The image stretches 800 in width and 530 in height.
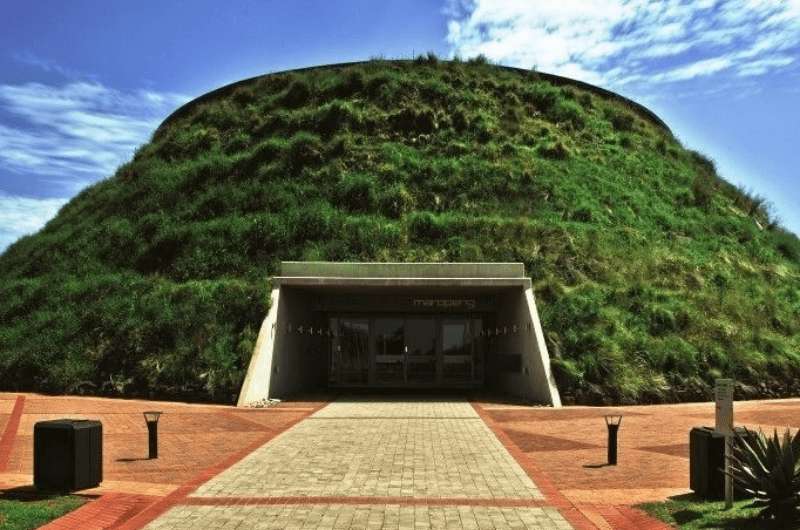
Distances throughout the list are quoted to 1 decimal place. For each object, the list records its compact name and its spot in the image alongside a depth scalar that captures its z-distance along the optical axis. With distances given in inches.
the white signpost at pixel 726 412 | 292.4
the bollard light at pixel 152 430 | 422.7
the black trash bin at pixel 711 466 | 314.2
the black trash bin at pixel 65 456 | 315.3
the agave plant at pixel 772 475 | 258.7
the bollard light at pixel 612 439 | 412.8
